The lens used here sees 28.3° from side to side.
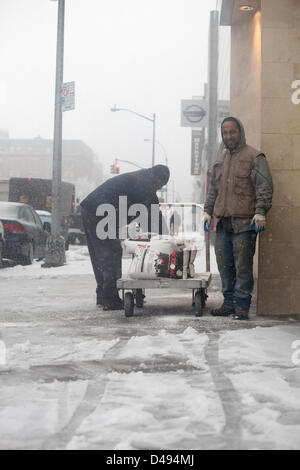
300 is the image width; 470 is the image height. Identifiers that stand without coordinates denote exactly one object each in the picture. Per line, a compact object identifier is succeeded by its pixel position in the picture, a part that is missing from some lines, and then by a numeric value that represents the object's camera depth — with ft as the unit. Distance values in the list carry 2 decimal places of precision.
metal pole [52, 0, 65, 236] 44.42
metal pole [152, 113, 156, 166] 155.63
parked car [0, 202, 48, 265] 38.88
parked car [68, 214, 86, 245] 79.97
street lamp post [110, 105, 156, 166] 126.48
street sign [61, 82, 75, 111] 44.57
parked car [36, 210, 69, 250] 61.99
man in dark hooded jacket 20.58
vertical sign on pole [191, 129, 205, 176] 184.33
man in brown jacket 18.21
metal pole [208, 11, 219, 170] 50.37
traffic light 132.87
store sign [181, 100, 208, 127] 59.06
